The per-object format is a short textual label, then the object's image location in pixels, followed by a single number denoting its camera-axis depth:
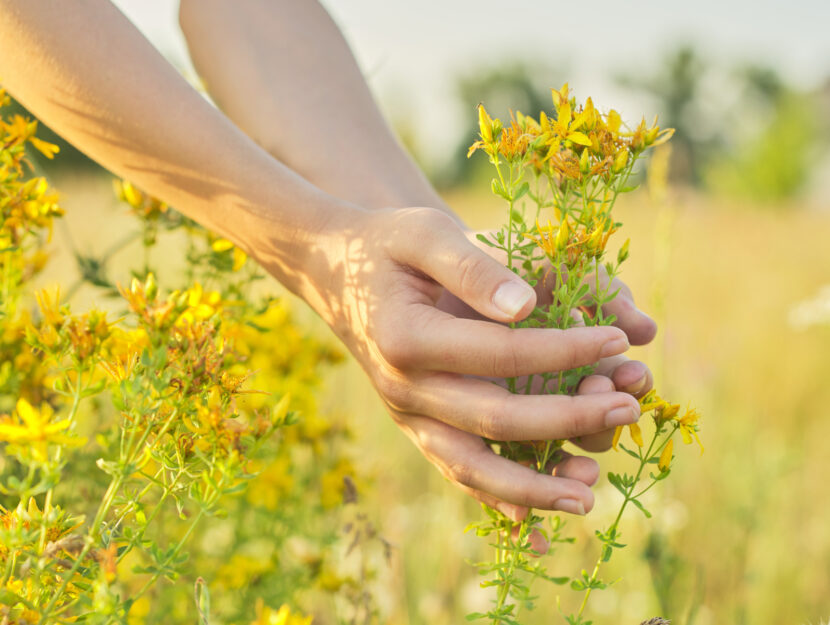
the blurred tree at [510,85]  30.18
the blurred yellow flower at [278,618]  0.54
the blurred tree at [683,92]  29.96
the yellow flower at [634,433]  0.60
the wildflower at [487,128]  0.59
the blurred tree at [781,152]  15.51
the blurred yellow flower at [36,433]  0.54
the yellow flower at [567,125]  0.59
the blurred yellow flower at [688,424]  0.59
